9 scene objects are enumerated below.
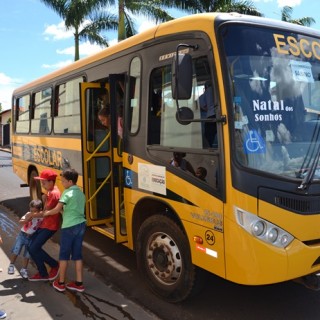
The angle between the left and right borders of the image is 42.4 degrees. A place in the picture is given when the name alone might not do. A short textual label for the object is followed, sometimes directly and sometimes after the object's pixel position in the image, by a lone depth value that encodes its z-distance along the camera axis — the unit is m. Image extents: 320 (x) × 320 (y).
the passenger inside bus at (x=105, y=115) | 6.00
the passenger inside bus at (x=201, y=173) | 3.69
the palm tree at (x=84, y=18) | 22.30
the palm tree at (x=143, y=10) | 20.52
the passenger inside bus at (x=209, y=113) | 3.61
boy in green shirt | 4.51
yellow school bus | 3.35
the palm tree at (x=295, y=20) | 25.58
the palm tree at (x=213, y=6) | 21.05
